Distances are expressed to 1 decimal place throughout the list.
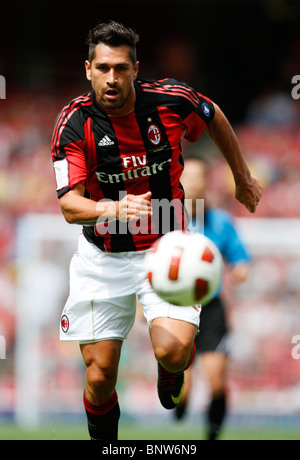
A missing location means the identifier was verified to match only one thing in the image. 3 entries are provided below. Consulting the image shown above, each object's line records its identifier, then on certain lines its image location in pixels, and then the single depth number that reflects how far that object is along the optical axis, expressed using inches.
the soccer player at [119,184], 330.0
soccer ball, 311.7
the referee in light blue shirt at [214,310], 470.3
